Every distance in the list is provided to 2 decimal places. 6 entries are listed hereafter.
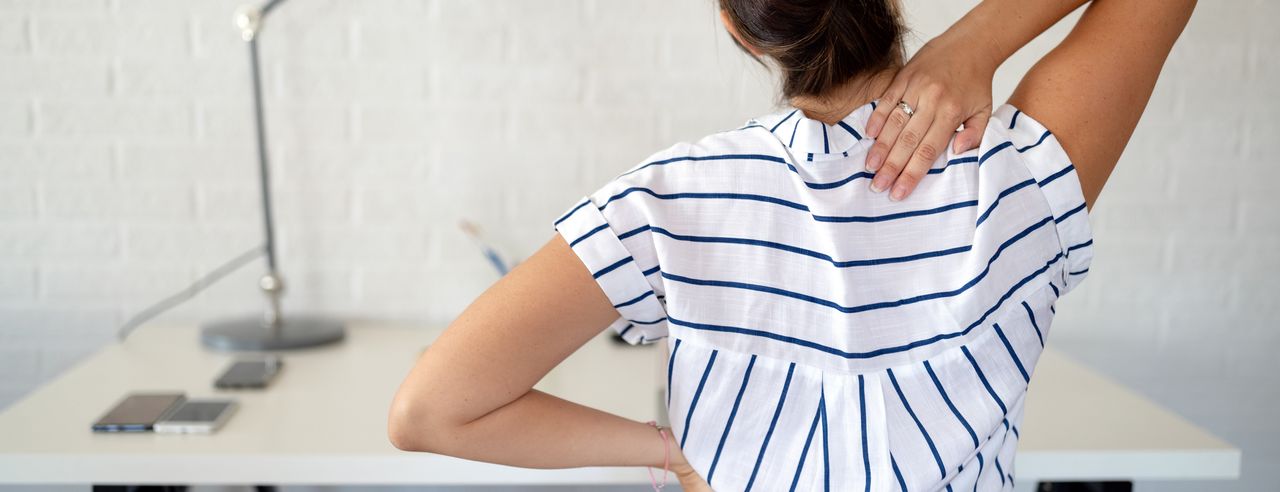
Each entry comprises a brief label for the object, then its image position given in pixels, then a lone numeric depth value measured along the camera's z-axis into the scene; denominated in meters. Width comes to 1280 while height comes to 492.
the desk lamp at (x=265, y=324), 1.67
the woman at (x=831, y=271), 0.78
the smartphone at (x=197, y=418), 1.29
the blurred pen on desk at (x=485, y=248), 1.69
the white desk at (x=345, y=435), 1.22
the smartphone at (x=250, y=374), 1.47
